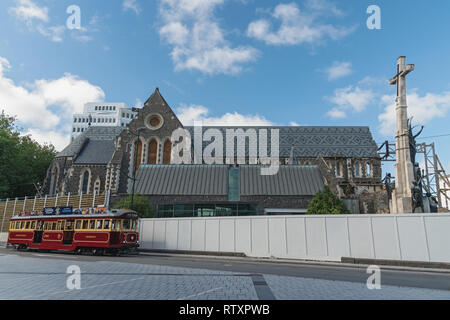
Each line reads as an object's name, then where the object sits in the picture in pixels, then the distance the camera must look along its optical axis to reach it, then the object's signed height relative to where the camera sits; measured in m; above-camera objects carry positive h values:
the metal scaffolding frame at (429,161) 29.16 +7.73
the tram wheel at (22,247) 27.26 -1.72
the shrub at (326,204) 23.22 +2.27
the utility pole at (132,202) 27.16 +2.57
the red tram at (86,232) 21.41 -0.22
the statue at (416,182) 21.25 +3.82
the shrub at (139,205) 28.41 +2.41
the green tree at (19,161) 51.04 +13.23
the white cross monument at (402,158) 21.47 +5.61
